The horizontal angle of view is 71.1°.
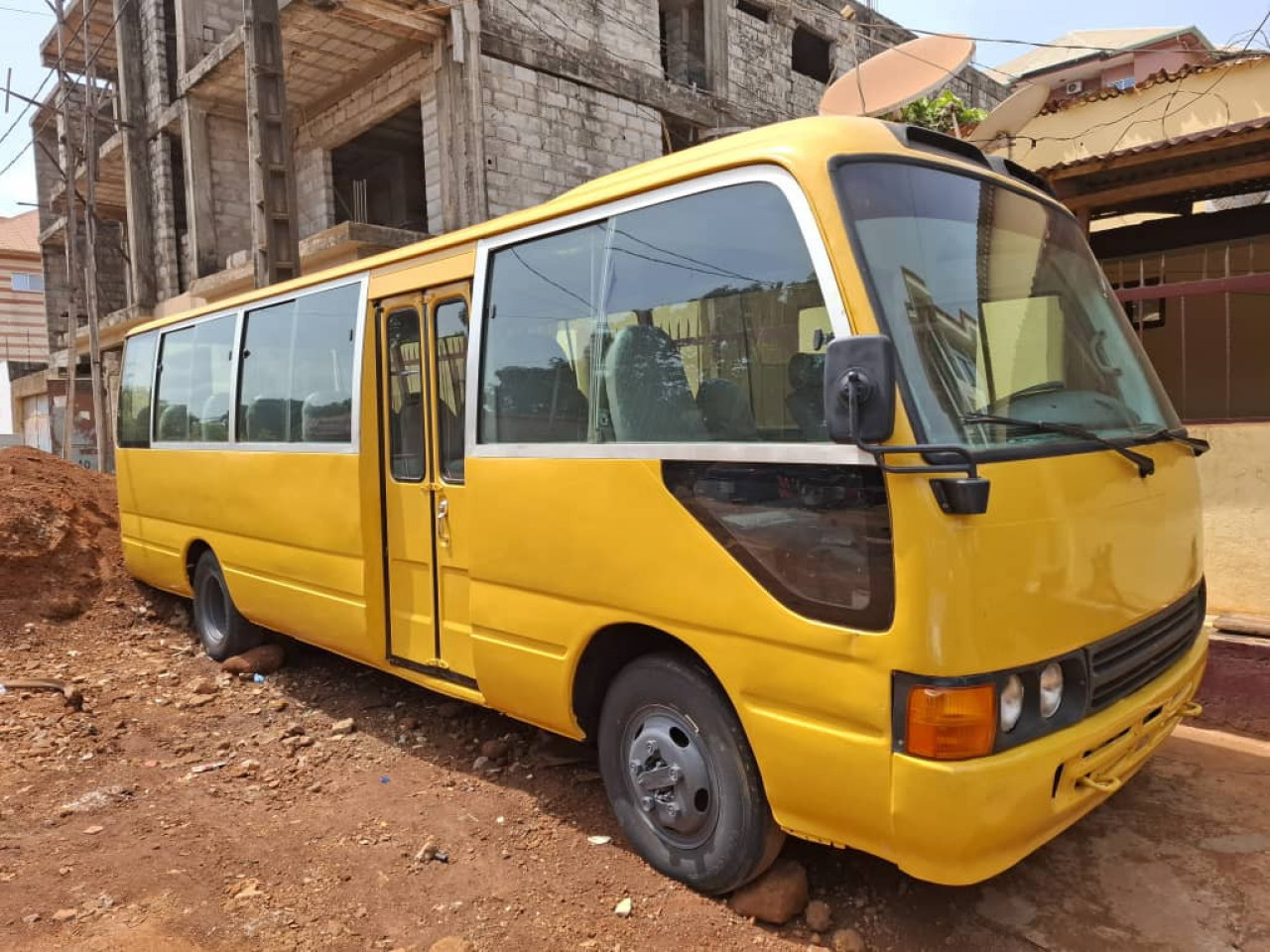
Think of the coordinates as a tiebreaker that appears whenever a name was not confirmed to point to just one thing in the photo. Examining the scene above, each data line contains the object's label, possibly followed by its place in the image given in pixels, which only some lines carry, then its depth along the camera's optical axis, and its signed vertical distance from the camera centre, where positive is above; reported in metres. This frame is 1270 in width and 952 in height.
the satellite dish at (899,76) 6.51 +2.56
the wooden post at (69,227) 18.95 +5.11
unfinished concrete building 13.56 +5.96
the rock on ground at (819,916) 2.92 -1.64
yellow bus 2.38 -0.27
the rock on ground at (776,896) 2.95 -1.60
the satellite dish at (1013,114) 7.55 +2.59
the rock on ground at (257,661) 5.99 -1.53
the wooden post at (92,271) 18.75 +3.73
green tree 13.65 +4.75
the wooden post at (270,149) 9.31 +3.05
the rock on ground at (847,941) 2.80 -1.67
